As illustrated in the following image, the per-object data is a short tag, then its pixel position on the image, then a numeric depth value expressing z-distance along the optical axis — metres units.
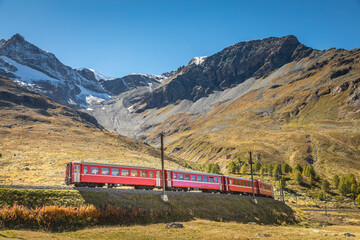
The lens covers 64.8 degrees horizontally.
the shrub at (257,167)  134.62
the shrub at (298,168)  125.47
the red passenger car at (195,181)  40.78
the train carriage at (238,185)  48.91
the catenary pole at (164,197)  34.47
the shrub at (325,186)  104.44
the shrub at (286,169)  126.19
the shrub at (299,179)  111.38
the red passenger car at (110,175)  31.27
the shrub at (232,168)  133.00
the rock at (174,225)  27.17
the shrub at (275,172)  116.45
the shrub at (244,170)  132.10
